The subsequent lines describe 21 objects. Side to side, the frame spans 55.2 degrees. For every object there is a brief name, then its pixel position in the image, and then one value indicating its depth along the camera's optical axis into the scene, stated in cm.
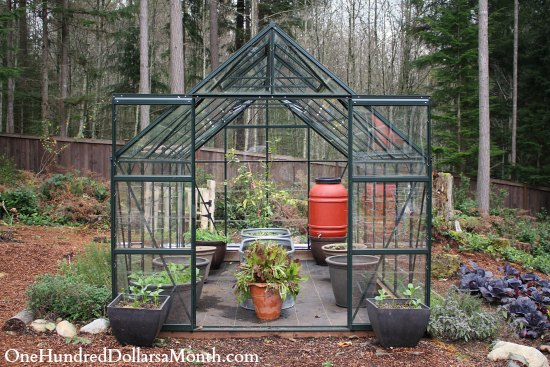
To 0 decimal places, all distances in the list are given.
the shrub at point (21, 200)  1152
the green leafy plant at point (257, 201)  890
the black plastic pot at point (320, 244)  815
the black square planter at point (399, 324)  467
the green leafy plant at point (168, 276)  512
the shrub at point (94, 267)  603
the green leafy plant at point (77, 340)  477
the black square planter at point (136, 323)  458
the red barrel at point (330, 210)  820
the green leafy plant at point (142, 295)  479
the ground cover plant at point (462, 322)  509
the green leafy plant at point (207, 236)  795
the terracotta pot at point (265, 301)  537
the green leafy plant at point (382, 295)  490
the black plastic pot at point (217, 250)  788
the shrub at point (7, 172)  1328
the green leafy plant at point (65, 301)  537
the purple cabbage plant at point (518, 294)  565
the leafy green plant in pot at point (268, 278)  534
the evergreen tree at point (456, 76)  1516
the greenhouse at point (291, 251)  509
